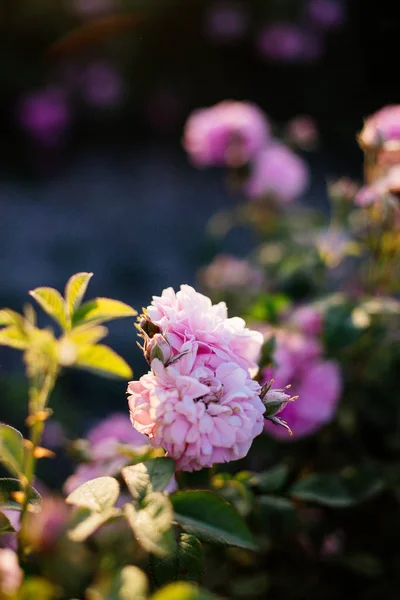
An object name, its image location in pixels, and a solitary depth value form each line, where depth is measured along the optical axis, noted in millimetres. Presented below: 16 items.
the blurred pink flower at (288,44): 3475
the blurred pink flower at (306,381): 974
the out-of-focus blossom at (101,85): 3244
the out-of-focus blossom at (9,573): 440
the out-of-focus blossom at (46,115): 3135
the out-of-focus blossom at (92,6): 3201
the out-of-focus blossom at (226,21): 3426
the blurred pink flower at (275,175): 1358
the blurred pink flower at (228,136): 1327
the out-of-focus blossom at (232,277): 1442
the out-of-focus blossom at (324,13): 3512
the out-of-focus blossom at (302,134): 1487
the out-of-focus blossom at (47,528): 479
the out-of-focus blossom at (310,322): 1006
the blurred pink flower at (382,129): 940
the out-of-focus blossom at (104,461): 742
